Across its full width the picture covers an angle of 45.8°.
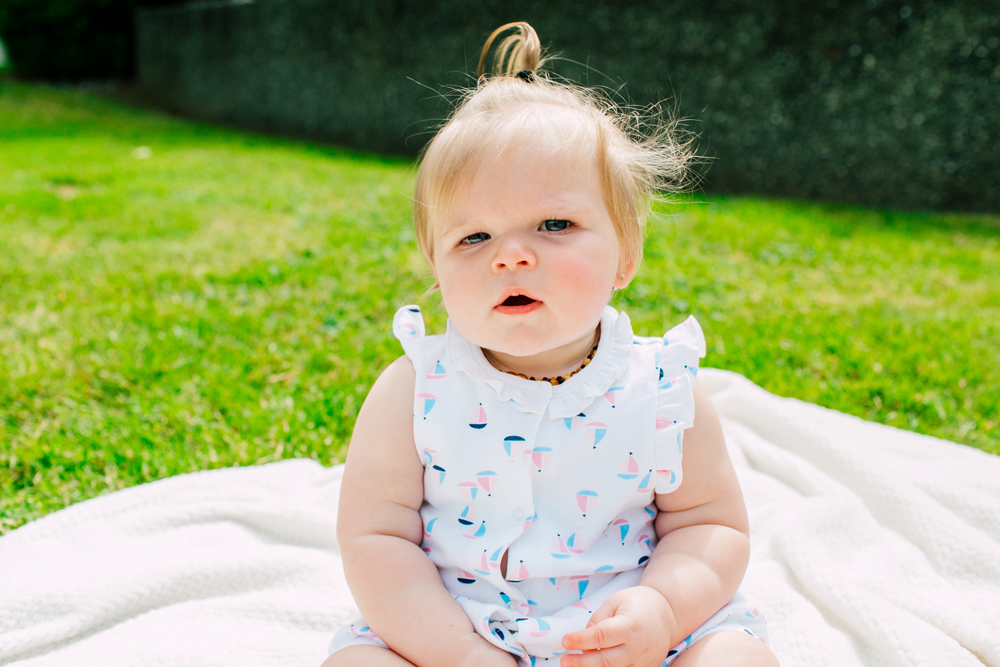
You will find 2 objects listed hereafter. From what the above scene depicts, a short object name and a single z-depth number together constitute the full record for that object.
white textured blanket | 0.81
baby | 0.73
